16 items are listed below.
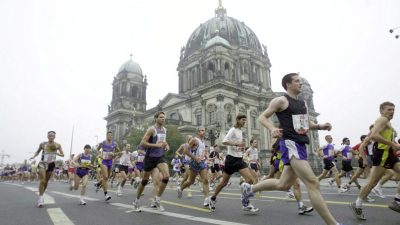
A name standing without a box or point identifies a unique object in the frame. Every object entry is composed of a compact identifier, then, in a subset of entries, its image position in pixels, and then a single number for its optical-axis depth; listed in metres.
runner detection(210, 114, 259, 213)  6.86
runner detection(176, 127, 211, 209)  7.65
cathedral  48.03
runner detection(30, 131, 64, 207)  8.55
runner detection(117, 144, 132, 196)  13.59
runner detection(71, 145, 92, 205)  10.07
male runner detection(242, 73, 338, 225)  3.76
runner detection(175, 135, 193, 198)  9.72
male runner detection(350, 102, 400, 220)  5.34
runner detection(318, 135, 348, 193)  10.96
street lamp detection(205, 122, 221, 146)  31.80
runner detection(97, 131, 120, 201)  9.88
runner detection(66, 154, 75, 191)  18.72
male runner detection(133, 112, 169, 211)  6.70
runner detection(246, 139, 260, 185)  12.98
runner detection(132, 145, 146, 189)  14.69
